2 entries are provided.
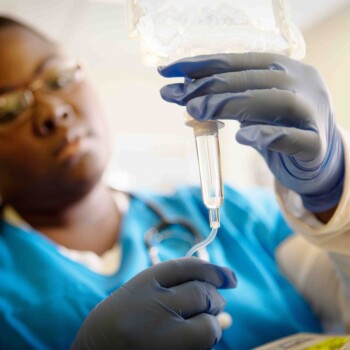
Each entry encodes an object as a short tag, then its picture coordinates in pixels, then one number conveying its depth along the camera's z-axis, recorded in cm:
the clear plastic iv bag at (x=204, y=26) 59
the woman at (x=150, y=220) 58
